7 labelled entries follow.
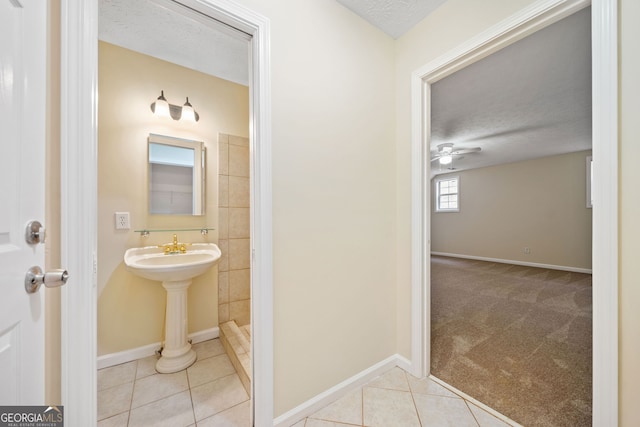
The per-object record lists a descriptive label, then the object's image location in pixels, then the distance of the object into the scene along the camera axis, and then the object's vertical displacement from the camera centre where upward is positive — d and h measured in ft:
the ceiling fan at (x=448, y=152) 14.88 +4.00
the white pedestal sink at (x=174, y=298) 5.60 -2.19
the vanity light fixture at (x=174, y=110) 6.51 +2.90
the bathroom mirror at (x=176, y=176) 6.60 +1.07
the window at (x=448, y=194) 22.82 +1.88
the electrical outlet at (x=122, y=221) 6.06 -0.23
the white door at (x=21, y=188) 1.83 +0.21
